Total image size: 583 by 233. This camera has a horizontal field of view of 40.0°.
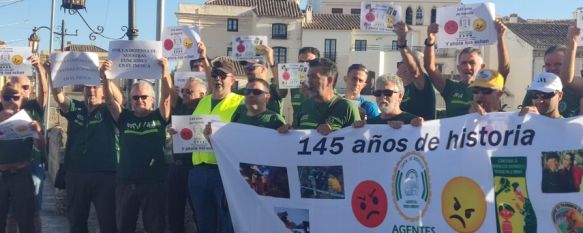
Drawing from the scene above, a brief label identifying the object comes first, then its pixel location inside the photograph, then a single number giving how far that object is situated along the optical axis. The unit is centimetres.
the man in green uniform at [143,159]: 742
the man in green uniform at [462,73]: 671
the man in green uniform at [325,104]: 645
